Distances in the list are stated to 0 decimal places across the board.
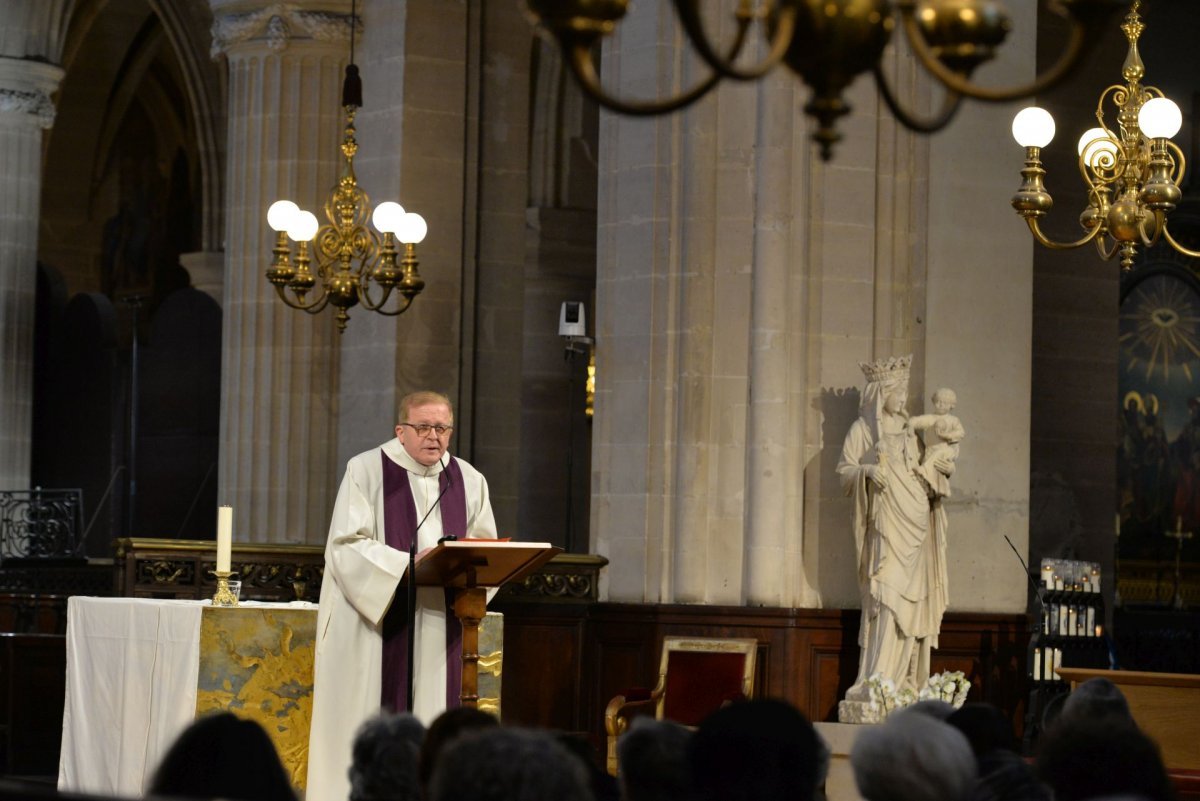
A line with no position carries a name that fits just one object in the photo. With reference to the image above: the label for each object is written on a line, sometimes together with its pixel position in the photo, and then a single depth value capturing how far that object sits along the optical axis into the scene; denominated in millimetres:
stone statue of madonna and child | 21109
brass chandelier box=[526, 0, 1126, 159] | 9187
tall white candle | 18094
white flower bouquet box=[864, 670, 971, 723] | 20984
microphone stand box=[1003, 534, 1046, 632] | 22359
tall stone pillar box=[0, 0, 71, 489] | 37187
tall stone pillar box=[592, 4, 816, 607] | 22422
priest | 16328
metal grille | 32406
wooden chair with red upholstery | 21375
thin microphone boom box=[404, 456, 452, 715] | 14844
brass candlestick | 18656
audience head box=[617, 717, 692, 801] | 8352
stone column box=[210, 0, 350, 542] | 30531
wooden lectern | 14687
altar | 18484
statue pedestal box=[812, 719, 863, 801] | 17875
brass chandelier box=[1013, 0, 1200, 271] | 17594
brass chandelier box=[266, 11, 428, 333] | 25812
